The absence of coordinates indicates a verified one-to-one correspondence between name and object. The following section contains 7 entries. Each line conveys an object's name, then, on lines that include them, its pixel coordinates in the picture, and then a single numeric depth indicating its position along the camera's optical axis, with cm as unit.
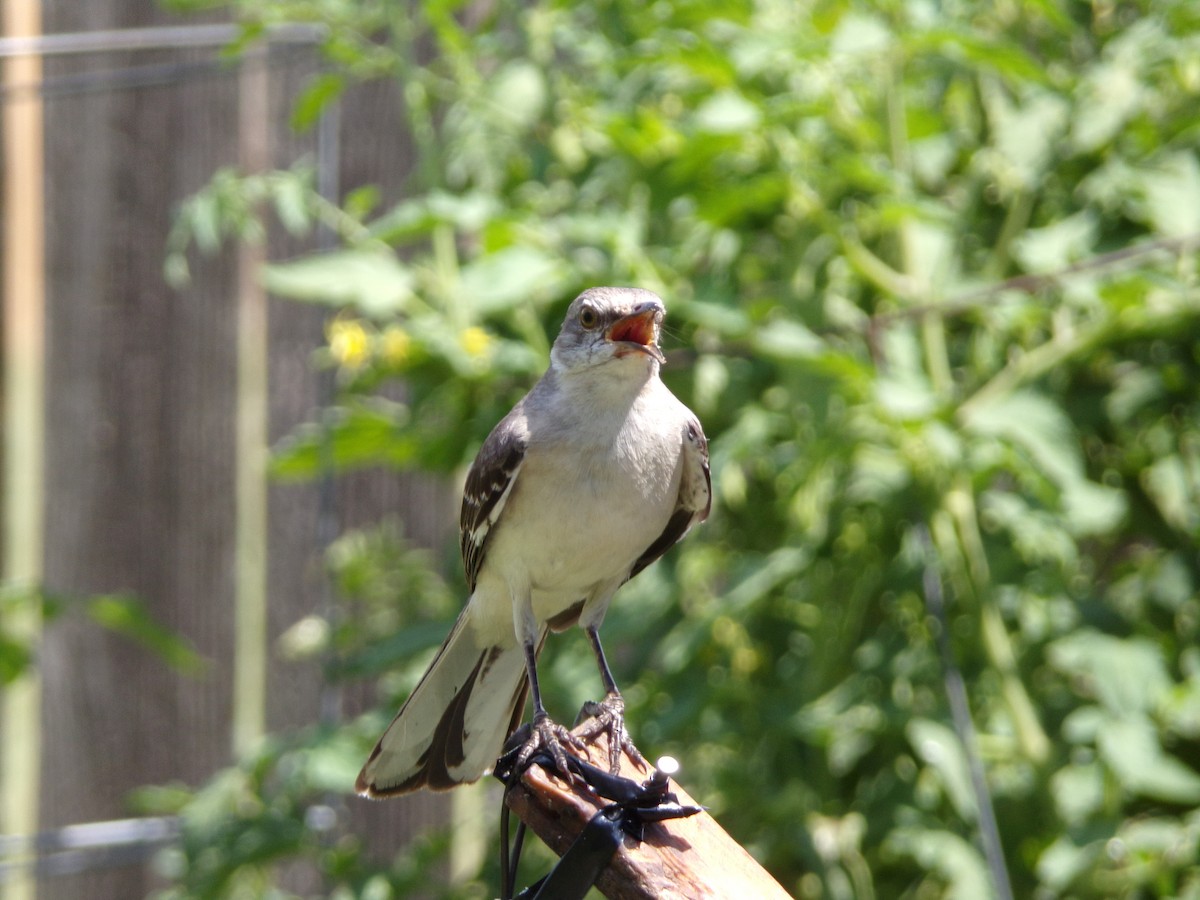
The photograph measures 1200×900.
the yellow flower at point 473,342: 638
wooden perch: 351
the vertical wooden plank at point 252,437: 833
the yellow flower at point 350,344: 664
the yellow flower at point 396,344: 645
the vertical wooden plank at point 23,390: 861
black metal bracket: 350
